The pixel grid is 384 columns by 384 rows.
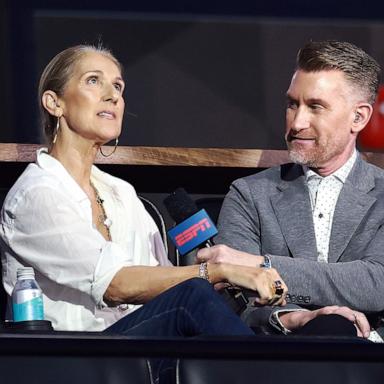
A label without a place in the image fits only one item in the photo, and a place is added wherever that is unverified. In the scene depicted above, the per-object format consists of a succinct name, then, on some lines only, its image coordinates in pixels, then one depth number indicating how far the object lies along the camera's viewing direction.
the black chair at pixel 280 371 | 5.08
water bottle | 6.35
